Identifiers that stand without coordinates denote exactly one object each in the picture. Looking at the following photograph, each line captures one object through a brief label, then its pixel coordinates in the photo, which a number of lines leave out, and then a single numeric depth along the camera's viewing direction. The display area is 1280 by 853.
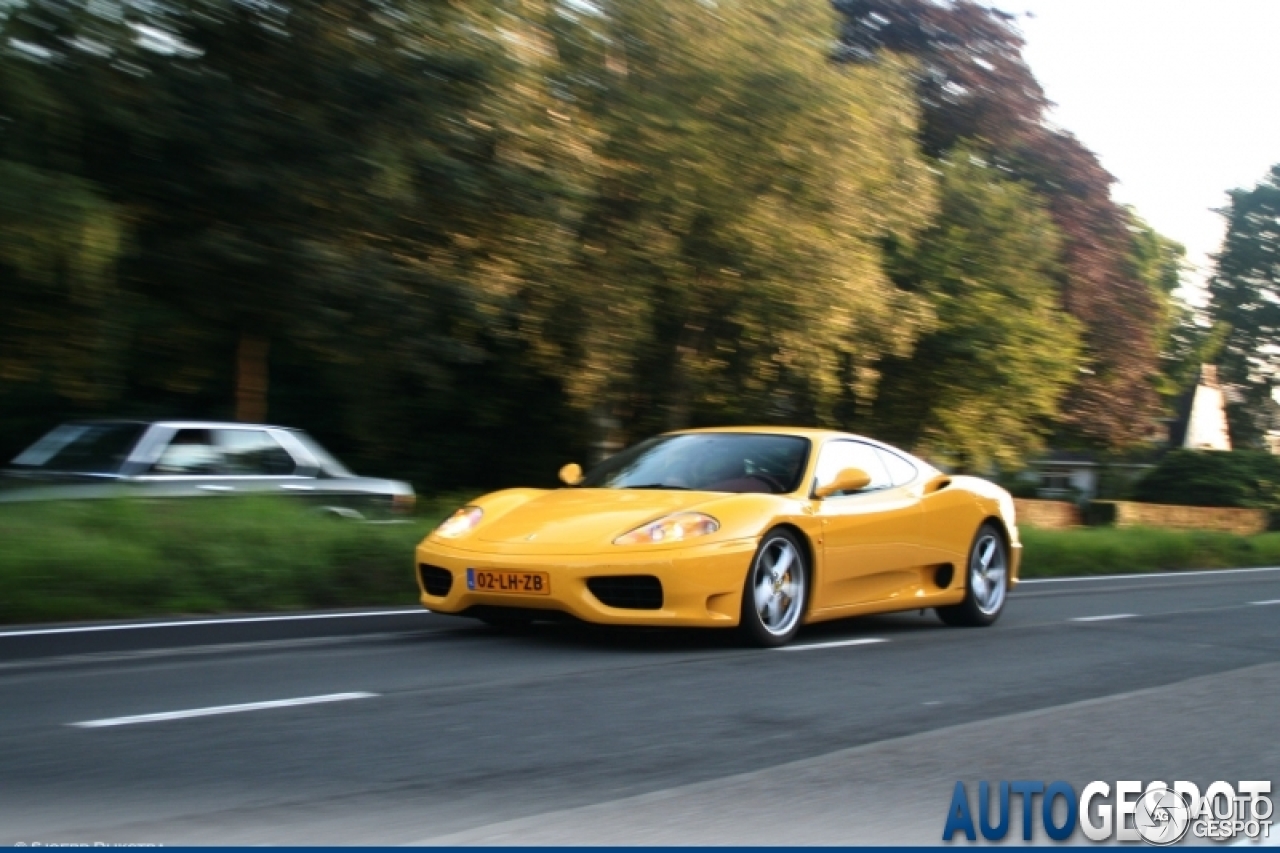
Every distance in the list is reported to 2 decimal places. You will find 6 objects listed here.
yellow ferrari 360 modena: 7.93
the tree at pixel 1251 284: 66.00
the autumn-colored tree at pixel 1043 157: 28.20
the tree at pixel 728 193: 16.17
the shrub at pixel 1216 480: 45.84
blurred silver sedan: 12.37
